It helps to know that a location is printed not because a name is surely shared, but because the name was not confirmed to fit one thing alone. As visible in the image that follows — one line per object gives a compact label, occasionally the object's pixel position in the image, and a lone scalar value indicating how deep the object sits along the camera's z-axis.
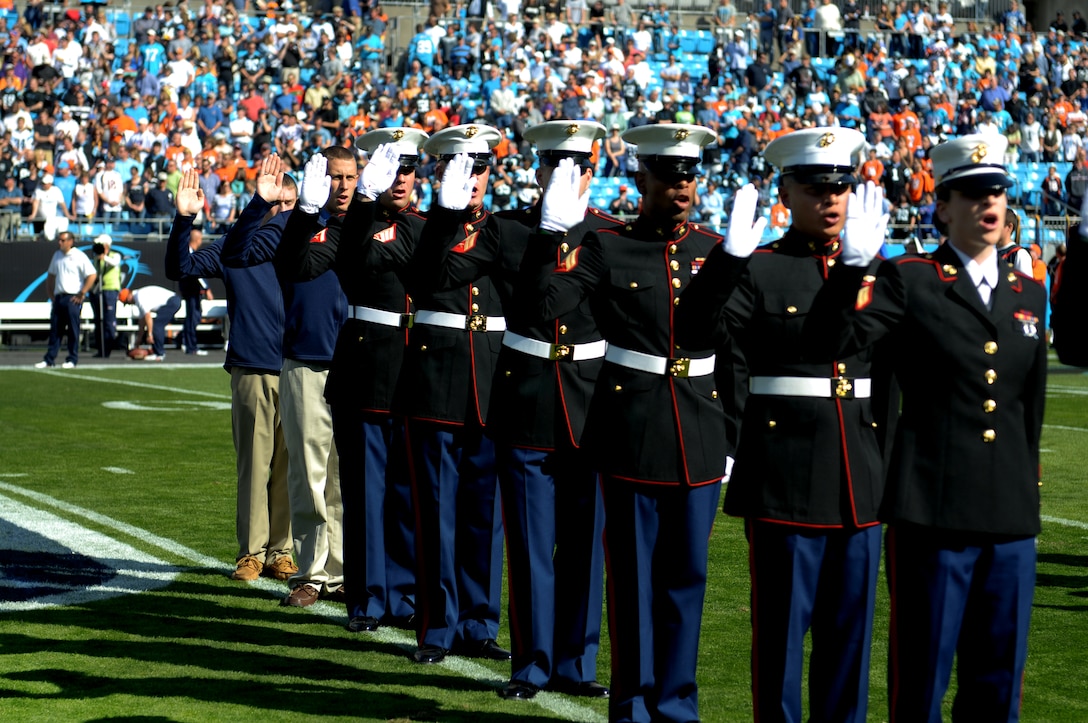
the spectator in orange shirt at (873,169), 29.25
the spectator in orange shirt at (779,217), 28.23
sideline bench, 28.05
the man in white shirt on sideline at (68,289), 24.22
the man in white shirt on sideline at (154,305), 26.98
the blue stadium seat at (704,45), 37.31
